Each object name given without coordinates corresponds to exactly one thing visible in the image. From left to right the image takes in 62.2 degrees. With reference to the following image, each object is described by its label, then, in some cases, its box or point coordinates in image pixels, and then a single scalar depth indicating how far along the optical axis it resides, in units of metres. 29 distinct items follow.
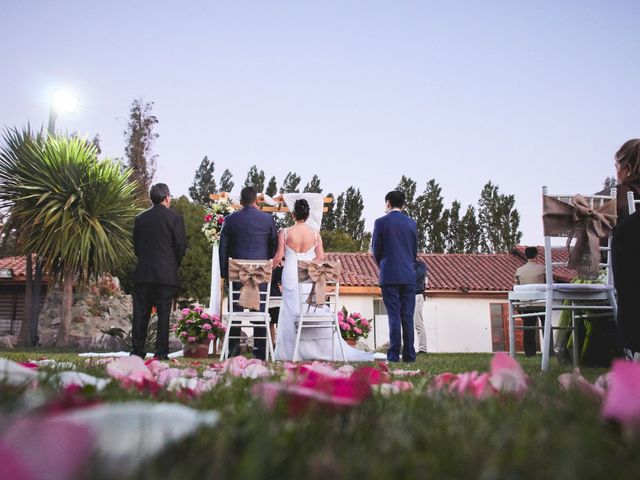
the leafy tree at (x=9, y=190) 13.08
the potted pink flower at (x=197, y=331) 8.82
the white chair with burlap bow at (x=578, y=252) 4.51
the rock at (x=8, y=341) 13.66
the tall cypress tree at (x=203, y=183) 47.94
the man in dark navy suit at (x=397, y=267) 6.64
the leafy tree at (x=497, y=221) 41.38
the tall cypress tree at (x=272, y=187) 43.35
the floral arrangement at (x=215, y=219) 10.35
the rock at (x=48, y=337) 15.04
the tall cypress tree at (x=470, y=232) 42.12
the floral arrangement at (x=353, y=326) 9.80
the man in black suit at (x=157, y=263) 6.22
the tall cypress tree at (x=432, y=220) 42.03
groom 6.91
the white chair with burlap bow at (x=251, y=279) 6.64
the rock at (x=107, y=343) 12.27
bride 7.20
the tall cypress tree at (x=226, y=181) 47.45
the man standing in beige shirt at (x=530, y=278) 9.33
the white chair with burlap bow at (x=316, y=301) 6.61
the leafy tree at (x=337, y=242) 38.19
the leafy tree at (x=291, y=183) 43.81
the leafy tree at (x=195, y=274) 24.08
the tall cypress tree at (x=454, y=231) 42.16
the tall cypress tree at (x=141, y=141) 34.56
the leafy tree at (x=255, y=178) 44.22
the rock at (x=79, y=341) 13.75
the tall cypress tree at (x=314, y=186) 43.19
